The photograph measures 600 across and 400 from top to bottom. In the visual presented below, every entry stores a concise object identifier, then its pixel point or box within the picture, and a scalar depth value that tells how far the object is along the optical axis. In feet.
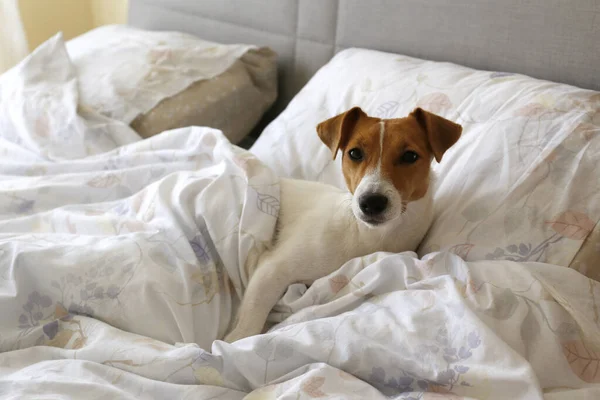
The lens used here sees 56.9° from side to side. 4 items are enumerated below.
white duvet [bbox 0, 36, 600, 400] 2.94
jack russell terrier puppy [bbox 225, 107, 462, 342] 3.68
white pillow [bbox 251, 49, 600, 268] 3.57
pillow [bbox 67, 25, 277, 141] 6.07
